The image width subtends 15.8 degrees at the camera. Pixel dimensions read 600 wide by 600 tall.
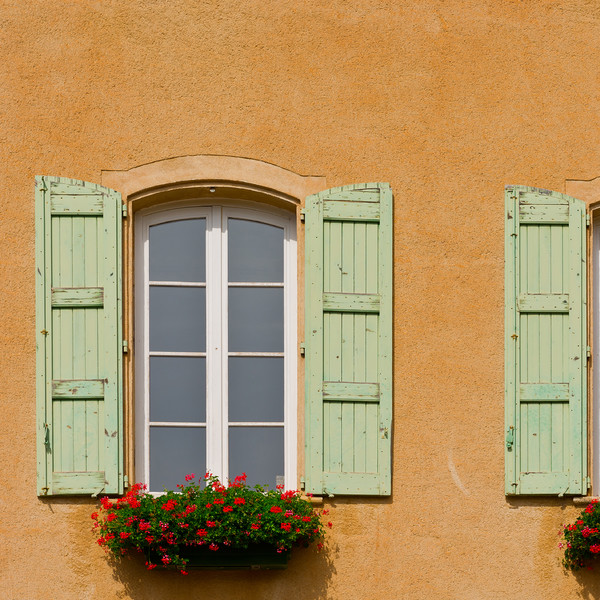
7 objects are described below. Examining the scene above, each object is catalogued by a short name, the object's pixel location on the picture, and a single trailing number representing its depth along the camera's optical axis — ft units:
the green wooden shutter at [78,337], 38.47
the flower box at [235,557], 37.65
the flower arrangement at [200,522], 37.02
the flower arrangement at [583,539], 38.03
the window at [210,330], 38.75
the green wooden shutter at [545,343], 39.32
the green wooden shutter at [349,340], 38.98
